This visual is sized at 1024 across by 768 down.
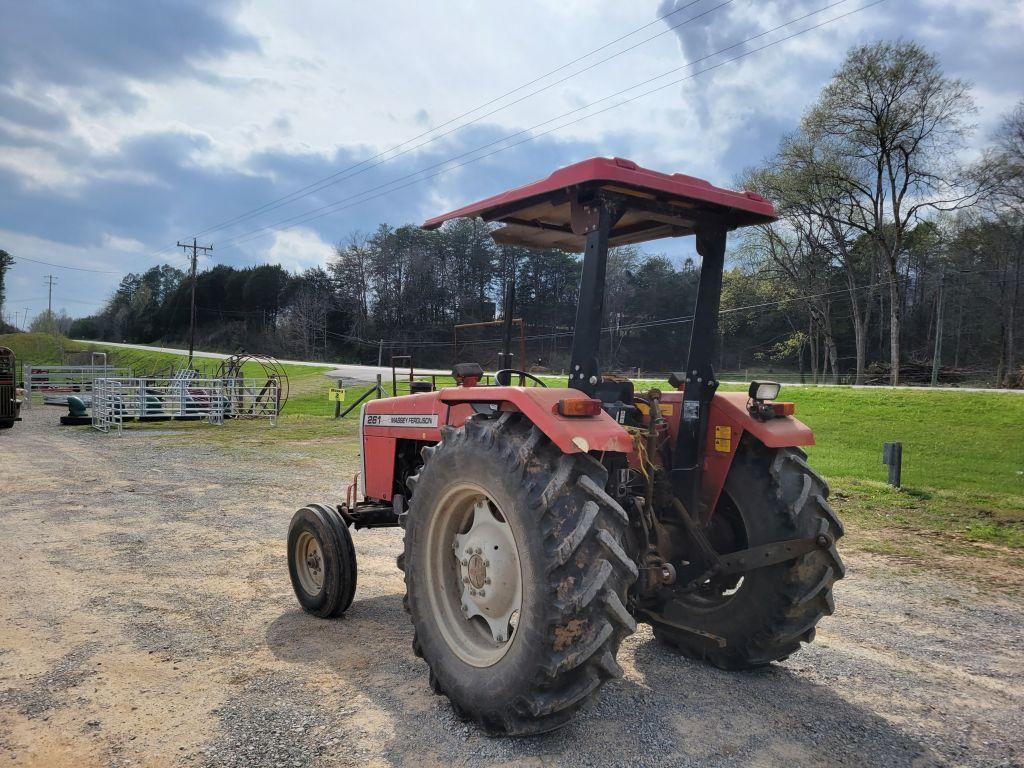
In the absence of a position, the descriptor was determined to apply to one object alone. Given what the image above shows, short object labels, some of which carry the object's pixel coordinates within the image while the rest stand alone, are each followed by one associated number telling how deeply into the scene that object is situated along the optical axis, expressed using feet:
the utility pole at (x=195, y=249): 157.31
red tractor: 9.26
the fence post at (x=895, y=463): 32.01
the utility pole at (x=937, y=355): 96.41
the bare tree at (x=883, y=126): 101.86
